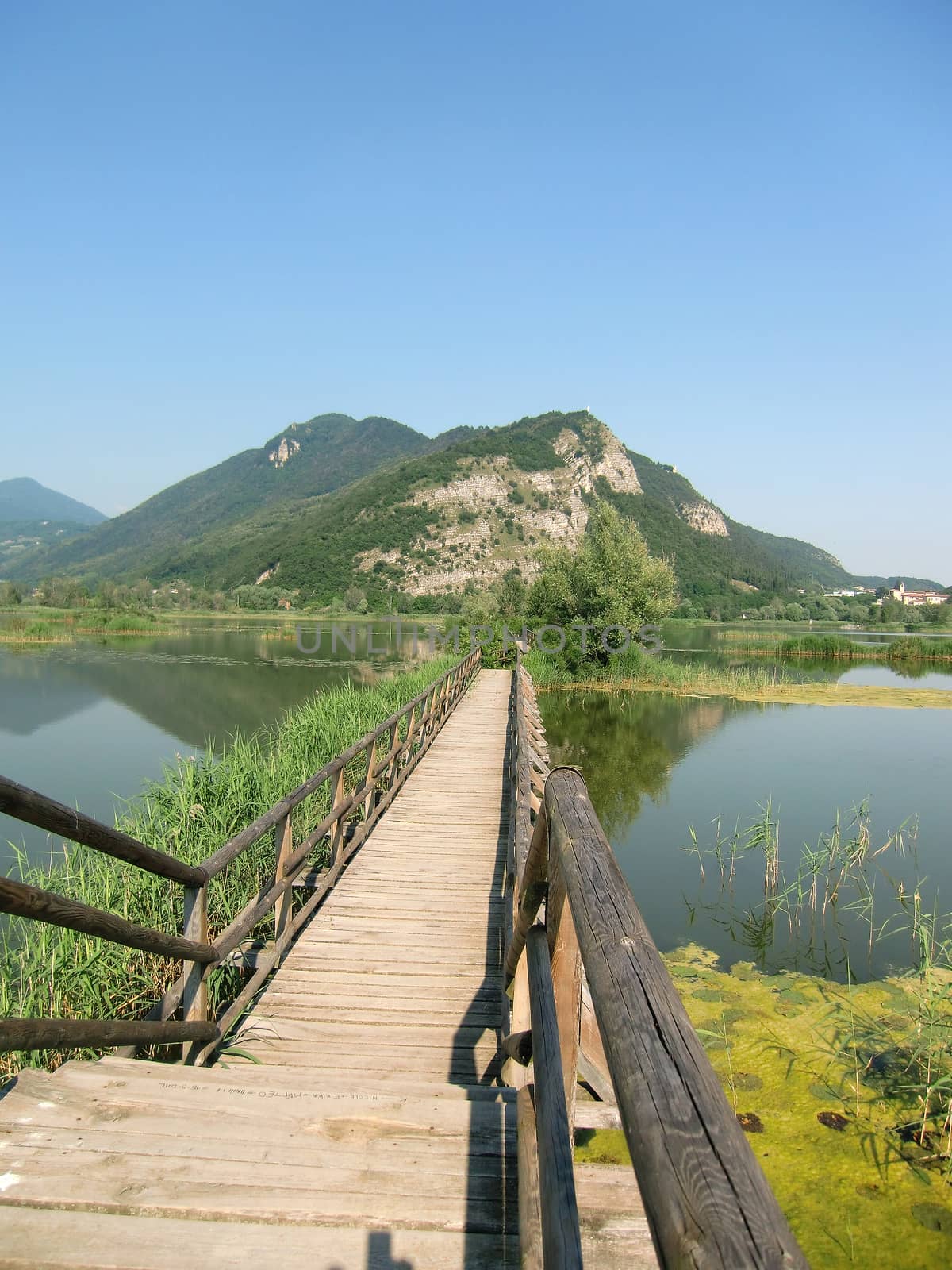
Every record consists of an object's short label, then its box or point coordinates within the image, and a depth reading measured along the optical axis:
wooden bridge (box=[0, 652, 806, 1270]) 0.89
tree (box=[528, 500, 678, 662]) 31.09
